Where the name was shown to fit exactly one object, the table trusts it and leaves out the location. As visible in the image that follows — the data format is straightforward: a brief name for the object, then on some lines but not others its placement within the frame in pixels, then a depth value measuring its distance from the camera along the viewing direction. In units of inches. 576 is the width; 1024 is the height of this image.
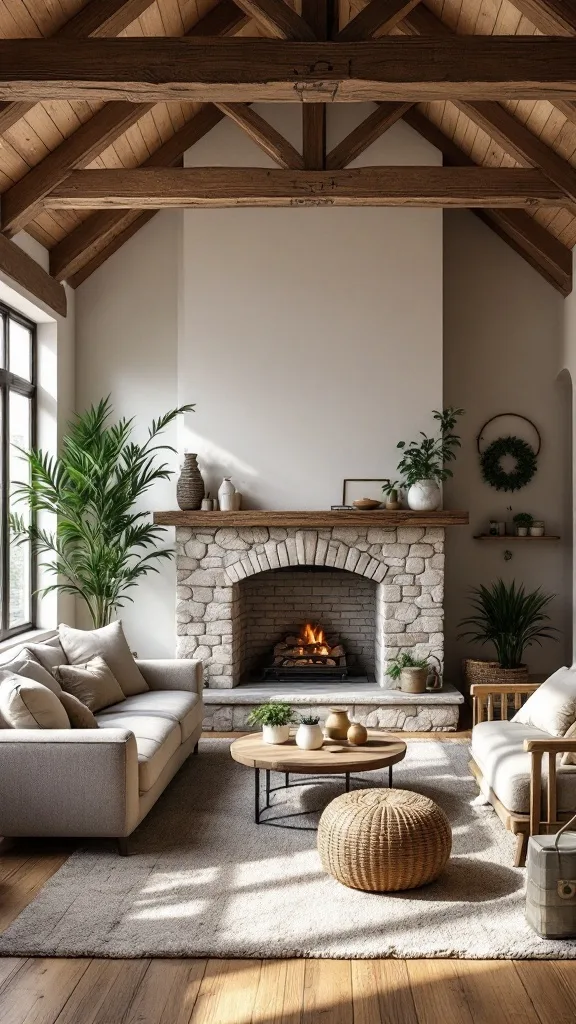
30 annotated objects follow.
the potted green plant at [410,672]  272.1
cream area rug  130.6
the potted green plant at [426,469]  275.0
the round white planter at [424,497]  274.7
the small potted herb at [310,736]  187.6
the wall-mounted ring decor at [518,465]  305.9
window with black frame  260.2
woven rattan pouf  146.9
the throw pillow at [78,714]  180.5
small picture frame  283.4
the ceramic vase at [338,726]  195.8
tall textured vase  277.9
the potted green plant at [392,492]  277.1
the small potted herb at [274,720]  191.9
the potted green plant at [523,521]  301.1
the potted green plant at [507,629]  284.4
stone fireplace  279.3
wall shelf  301.0
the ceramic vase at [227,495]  275.6
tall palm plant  274.1
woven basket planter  282.7
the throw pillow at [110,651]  222.4
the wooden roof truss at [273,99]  163.2
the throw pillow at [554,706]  180.5
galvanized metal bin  131.1
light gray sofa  165.2
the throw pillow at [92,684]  203.2
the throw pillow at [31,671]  180.7
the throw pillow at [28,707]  171.5
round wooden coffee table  177.2
